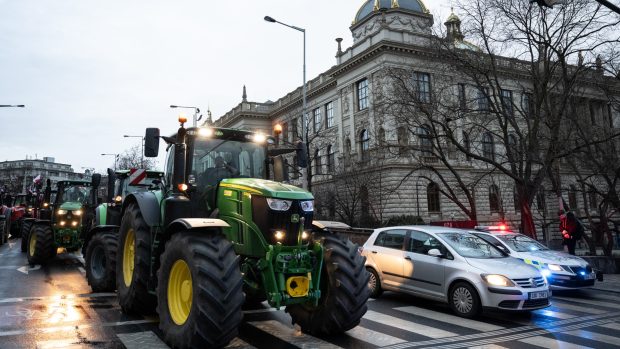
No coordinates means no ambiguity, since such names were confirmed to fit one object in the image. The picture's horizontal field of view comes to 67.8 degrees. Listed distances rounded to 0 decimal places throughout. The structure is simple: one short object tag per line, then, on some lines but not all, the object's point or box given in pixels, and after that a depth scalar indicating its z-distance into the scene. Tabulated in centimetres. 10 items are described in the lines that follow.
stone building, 3672
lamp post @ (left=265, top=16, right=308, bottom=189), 2044
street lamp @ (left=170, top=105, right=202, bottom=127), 2804
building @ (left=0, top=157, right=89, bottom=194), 12545
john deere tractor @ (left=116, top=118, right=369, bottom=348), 528
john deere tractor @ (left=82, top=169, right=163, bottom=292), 955
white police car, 1069
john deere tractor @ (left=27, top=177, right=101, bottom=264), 1400
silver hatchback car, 806
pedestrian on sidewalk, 1605
